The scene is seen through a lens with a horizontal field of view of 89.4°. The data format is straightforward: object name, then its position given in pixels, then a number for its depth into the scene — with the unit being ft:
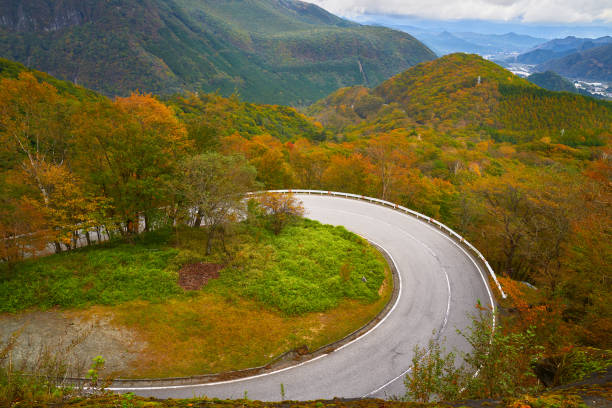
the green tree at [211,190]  73.56
